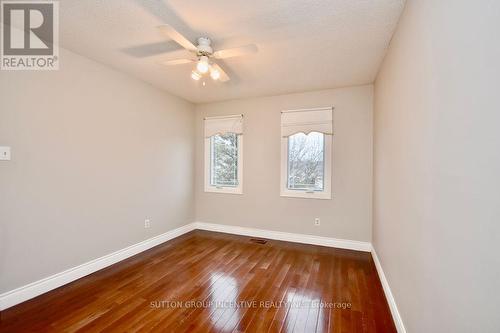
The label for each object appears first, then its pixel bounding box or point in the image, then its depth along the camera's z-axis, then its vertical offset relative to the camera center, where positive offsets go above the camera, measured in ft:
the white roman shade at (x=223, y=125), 13.78 +2.61
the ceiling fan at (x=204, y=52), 6.05 +3.39
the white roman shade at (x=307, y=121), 11.86 +2.50
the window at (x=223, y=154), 13.93 +0.77
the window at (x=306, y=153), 11.95 +0.75
